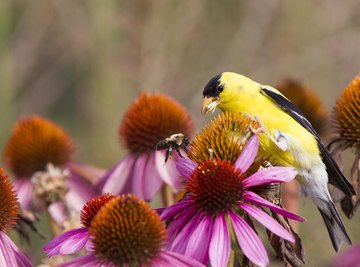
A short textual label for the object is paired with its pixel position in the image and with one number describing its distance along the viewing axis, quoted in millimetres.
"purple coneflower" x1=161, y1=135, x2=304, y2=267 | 3869
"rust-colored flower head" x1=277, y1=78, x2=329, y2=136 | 7609
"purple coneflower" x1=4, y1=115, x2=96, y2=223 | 7559
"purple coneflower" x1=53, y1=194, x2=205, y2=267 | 3658
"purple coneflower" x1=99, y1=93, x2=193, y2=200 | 6934
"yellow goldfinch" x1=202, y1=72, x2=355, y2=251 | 5246
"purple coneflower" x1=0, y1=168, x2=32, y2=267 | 4488
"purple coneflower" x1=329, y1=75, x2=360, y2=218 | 5734
